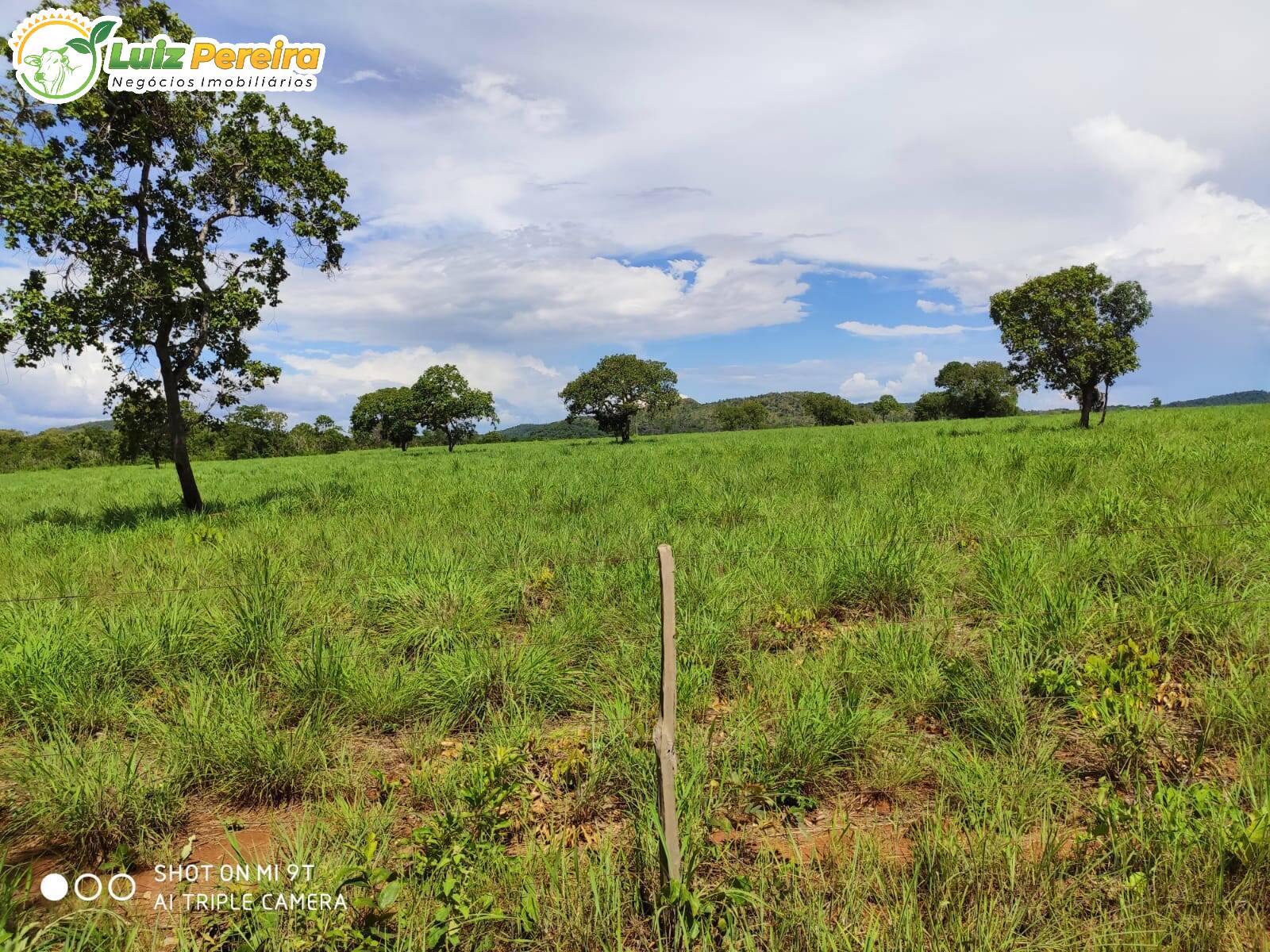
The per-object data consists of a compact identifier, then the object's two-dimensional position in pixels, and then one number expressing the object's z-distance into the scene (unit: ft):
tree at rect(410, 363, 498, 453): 174.19
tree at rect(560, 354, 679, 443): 159.02
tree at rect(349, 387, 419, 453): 191.93
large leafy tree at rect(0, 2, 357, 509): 32.04
